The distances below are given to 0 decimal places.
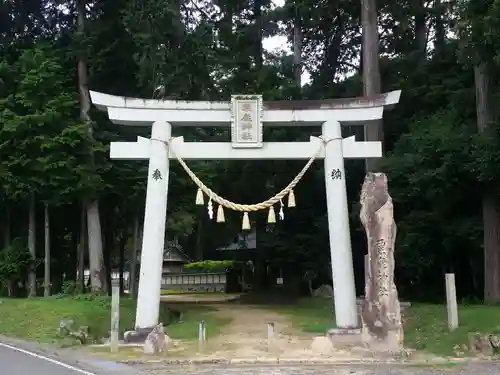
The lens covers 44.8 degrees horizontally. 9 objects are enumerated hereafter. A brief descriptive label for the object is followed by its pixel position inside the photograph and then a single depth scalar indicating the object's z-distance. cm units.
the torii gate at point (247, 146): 1401
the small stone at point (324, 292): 2441
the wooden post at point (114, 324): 1230
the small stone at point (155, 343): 1201
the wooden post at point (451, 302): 1347
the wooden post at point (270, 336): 1290
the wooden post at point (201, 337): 1266
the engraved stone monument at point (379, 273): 1211
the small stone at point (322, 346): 1209
